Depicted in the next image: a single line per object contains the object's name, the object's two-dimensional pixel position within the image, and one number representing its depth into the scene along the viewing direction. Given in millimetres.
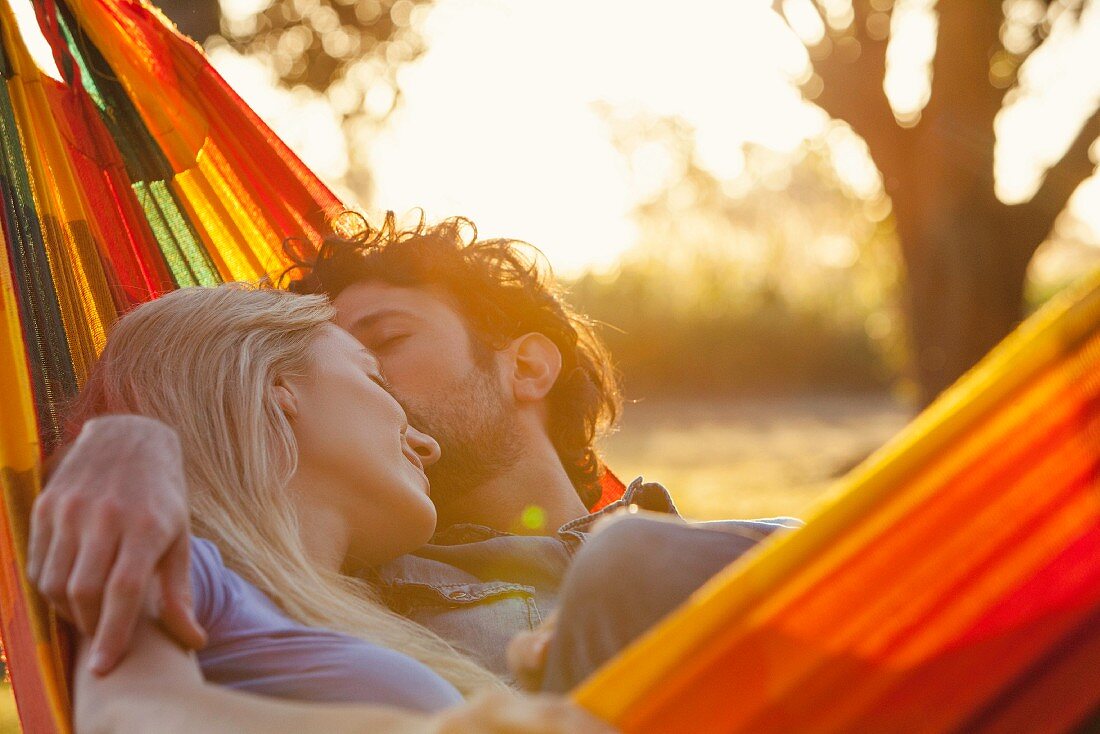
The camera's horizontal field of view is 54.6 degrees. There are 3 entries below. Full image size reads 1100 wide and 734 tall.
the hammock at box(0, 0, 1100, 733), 760
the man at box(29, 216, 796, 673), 894
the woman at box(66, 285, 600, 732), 889
